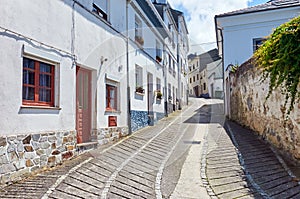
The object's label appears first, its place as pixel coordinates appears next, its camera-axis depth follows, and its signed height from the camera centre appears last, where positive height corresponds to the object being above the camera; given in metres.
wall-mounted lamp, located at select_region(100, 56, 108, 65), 8.41 +1.51
